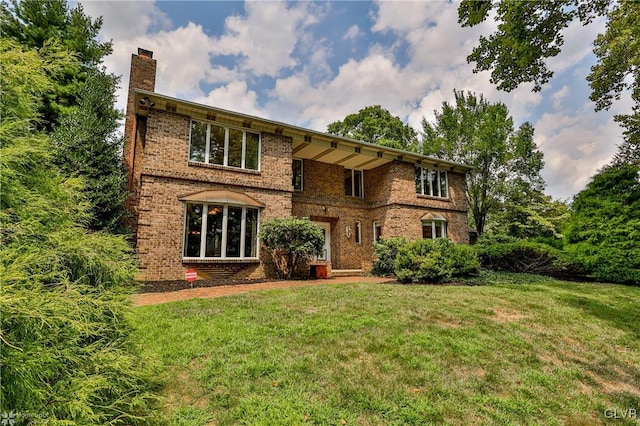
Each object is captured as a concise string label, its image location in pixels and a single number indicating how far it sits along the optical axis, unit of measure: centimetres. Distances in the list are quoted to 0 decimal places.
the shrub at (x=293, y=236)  1049
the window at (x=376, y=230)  1602
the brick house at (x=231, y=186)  971
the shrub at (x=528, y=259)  1116
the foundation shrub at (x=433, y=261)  930
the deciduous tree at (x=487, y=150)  1994
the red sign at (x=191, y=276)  851
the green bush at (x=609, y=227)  1009
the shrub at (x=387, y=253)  1211
